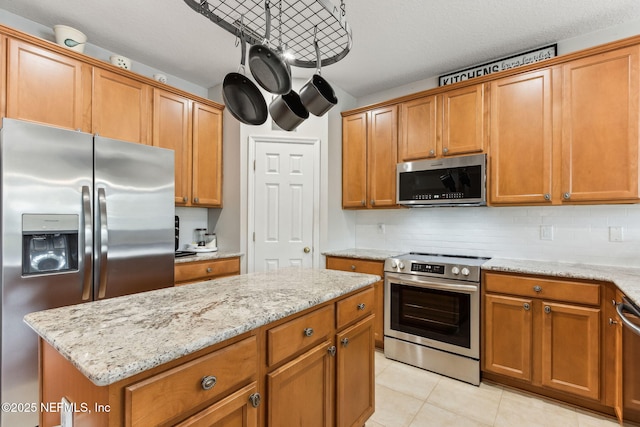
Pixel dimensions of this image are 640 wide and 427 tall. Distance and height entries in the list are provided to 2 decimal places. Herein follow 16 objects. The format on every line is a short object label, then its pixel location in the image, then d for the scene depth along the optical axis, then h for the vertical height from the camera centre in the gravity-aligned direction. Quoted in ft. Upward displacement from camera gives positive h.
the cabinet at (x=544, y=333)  6.75 -2.79
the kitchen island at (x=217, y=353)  2.62 -1.49
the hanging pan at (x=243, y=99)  4.53 +1.77
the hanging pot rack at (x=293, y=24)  4.17 +4.48
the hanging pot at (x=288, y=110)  5.00 +1.70
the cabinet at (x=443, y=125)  9.00 +2.79
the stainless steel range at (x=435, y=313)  8.07 -2.79
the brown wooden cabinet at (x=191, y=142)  9.47 +2.34
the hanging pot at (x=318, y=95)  4.67 +1.83
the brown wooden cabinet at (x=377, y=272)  9.78 -1.88
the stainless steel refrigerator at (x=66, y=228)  5.49 -0.28
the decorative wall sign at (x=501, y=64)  8.75 +4.57
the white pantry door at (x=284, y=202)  10.58 +0.43
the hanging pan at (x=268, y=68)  4.13 +2.01
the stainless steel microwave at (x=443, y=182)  8.80 +0.99
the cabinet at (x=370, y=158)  10.71 +2.05
